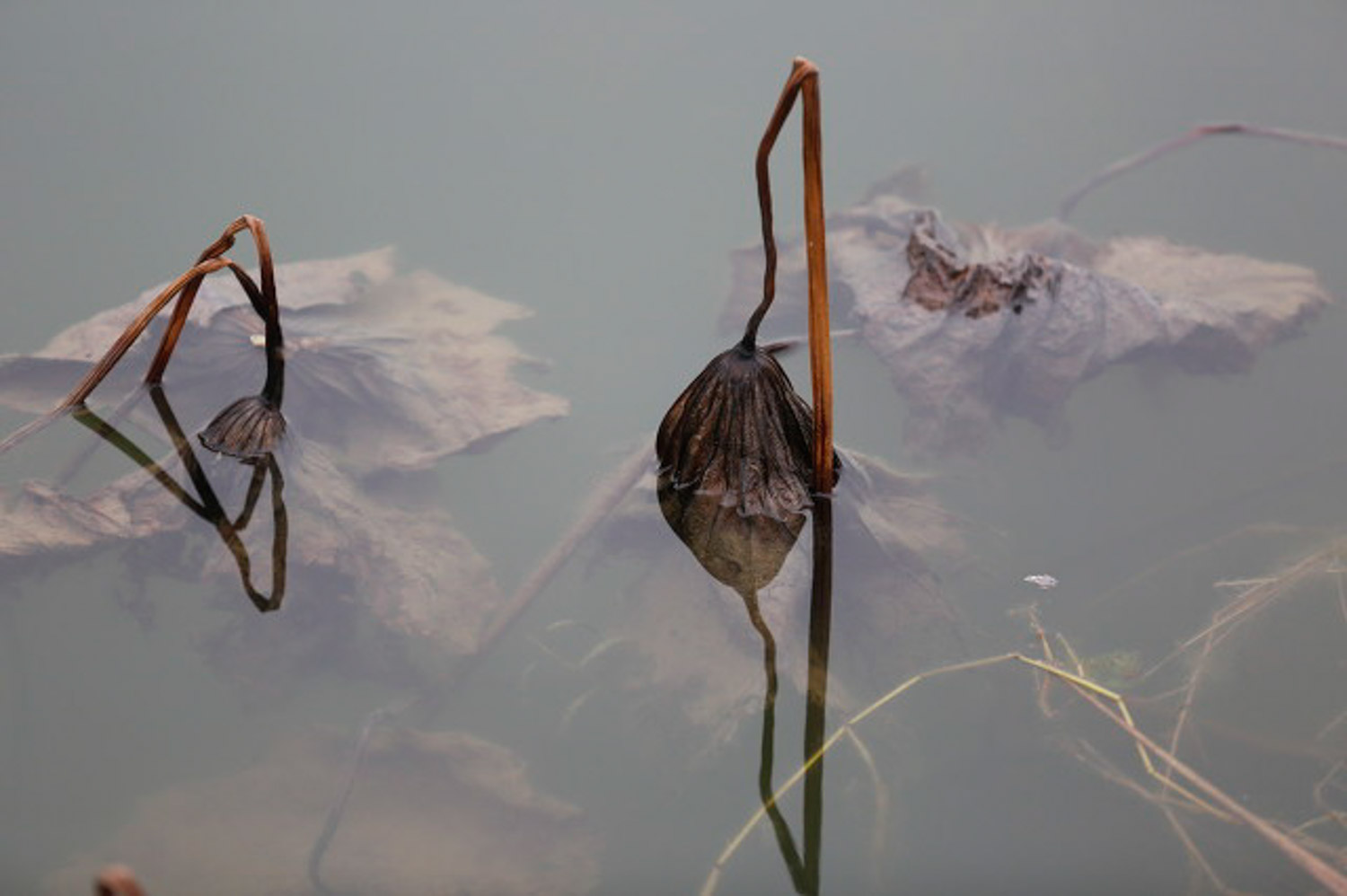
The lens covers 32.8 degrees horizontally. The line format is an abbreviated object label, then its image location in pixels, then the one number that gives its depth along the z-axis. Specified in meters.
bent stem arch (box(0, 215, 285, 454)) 4.63
